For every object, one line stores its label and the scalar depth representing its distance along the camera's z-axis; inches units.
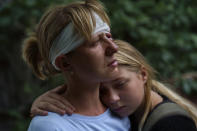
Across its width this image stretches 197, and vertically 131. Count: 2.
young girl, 65.2
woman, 61.7
